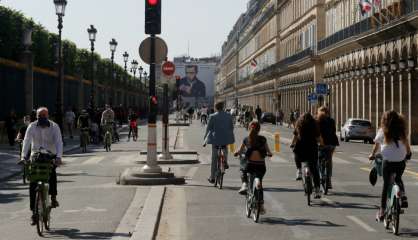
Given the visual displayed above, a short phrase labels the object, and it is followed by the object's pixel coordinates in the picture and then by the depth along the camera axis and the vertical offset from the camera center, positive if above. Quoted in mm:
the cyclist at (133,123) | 45312 -115
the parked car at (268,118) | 97556 +270
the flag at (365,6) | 51438 +6818
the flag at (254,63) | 131500 +8742
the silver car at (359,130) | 48156 -559
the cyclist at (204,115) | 82938 +492
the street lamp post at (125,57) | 74800 +5605
